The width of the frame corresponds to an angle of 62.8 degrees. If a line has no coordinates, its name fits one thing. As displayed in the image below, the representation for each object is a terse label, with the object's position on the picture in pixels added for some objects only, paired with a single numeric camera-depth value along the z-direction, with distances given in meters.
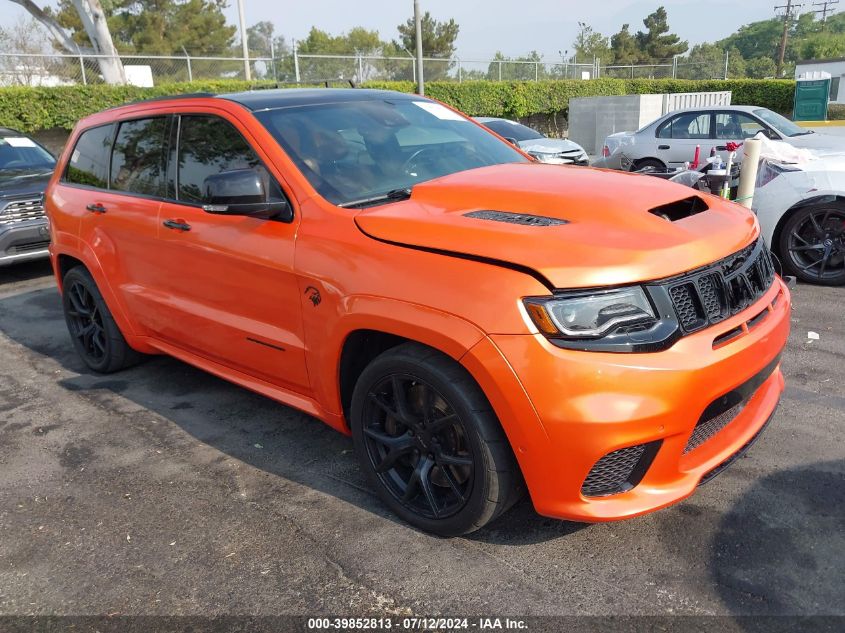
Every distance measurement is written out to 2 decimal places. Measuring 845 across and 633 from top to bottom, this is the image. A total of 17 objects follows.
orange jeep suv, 2.32
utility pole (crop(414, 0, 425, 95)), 17.84
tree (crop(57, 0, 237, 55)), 41.28
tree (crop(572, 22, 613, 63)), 70.62
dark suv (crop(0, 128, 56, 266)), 7.66
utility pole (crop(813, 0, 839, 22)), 77.97
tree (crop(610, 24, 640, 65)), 70.12
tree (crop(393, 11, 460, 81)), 54.31
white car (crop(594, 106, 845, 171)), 10.94
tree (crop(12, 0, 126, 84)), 20.30
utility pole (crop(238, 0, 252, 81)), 23.95
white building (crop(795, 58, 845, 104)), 50.65
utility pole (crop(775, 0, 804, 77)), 57.84
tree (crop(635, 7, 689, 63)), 70.12
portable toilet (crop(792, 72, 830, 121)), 20.08
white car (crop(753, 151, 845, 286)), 5.89
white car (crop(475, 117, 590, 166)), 12.52
